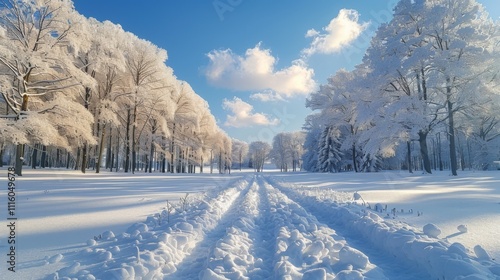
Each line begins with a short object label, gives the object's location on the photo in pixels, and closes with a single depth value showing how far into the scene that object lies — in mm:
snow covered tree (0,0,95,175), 12508
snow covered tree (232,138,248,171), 102438
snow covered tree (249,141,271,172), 89844
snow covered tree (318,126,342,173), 38031
